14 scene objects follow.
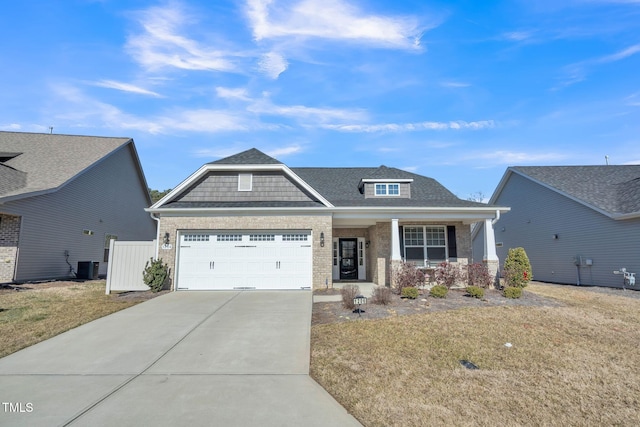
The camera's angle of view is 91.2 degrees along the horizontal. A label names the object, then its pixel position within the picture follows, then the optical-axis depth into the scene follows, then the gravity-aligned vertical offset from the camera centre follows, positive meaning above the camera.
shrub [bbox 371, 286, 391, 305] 9.08 -1.37
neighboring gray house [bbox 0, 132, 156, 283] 13.75 +2.51
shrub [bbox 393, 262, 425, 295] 10.67 -0.96
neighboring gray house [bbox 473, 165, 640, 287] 14.12 +1.51
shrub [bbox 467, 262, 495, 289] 11.52 -0.95
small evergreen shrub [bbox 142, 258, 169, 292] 11.34 -0.98
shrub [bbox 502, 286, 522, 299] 9.98 -1.35
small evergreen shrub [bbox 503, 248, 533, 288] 10.94 -0.69
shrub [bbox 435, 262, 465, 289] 11.05 -0.89
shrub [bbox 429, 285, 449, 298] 9.93 -1.33
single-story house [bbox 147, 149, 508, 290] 12.09 +1.05
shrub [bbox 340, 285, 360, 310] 8.52 -1.31
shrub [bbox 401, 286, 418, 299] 9.75 -1.34
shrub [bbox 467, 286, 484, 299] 9.98 -1.34
